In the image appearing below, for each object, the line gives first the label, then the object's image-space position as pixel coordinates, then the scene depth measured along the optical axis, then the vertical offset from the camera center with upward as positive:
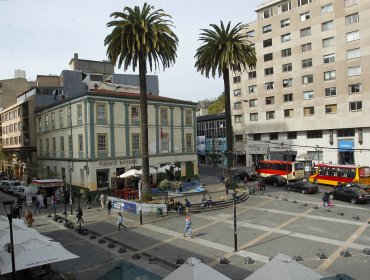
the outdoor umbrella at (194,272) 10.52 -3.94
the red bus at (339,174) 41.34 -4.37
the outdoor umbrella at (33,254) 14.25 -4.43
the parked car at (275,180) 46.97 -5.24
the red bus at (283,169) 48.81 -3.99
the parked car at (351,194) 33.62 -5.52
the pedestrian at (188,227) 24.48 -5.81
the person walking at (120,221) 27.30 -5.77
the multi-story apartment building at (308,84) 54.91 +10.19
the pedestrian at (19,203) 36.47 -5.68
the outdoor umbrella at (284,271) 9.95 -3.80
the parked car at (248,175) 53.31 -5.07
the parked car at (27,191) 42.31 -5.03
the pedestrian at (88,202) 37.23 -5.80
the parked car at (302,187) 40.28 -5.48
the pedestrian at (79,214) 28.23 -5.34
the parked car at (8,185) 50.28 -4.96
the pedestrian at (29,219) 29.39 -5.76
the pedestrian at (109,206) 33.12 -5.55
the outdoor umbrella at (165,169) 42.32 -2.83
